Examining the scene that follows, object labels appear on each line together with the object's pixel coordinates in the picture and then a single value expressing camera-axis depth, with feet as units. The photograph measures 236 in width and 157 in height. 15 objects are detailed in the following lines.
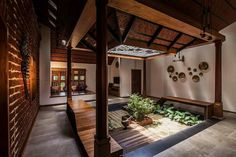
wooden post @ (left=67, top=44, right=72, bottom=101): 15.99
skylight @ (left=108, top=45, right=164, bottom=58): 14.59
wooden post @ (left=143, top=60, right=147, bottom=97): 24.91
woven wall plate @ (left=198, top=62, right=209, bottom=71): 18.57
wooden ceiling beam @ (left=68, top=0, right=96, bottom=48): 6.59
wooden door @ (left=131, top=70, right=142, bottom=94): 30.54
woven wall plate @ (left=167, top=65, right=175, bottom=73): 23.50
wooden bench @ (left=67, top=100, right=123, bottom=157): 7.13
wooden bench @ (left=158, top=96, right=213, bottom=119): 14.17
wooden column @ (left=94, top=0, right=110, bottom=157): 6.14
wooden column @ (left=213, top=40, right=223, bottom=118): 14.01
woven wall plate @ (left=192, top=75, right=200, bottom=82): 19.67
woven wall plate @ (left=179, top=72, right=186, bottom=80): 21.62
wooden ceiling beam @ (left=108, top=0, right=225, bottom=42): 6.77
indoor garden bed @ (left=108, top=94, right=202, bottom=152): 11.37
